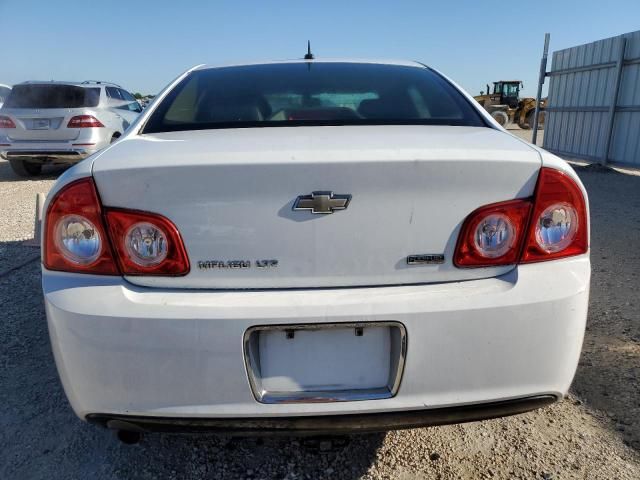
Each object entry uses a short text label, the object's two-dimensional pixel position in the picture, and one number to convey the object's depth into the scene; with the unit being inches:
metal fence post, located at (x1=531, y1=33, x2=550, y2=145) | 466.6
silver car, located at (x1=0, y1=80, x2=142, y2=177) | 323.3
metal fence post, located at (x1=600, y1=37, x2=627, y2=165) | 376.5
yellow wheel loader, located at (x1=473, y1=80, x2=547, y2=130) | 960.5
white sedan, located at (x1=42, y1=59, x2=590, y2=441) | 53.4
